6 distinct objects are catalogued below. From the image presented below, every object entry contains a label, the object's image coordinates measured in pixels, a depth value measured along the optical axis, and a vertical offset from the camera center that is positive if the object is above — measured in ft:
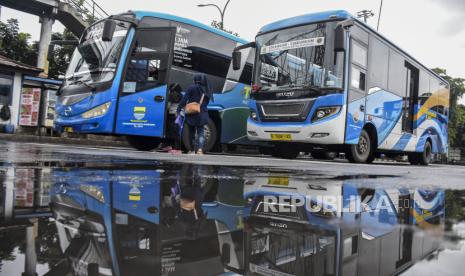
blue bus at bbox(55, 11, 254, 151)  29.12 +4.90
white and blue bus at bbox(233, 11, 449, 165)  27.27 +4.71
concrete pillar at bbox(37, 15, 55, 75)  67.97 +16.77
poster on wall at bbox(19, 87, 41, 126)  57.67 +4.12
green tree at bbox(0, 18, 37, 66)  95.14 +21.07
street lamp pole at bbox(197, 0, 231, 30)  65.53 +22.09
